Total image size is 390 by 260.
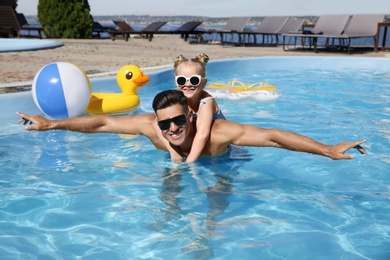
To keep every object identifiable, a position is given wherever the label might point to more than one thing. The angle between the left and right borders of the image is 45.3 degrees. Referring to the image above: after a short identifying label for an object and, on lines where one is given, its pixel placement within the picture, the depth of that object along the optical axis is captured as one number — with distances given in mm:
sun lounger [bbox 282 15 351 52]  16578
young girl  3818
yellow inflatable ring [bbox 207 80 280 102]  7738
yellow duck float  6277
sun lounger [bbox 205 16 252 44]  19281
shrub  19641
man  3250
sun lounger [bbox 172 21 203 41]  21358
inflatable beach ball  5480
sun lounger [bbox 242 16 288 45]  18562
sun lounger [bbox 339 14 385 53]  15655
